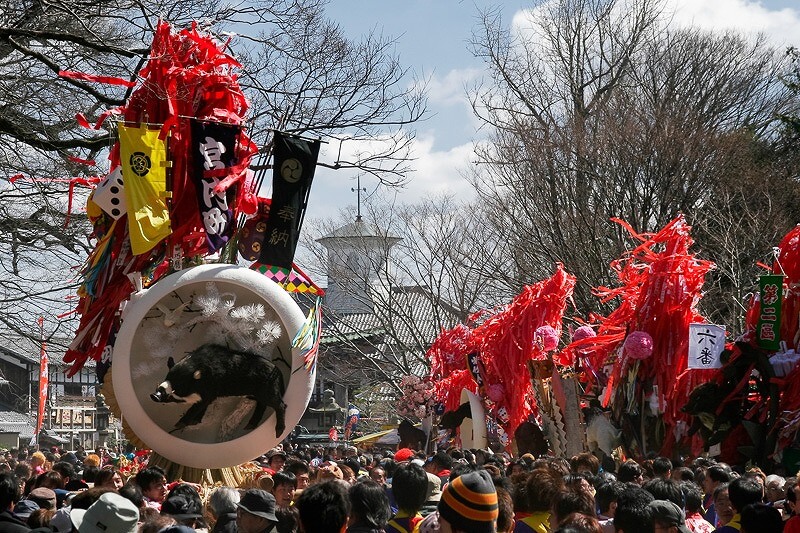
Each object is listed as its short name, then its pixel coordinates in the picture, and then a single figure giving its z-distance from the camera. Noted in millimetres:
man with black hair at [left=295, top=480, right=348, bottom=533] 8836
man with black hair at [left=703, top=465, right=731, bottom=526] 16111
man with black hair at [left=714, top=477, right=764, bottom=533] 12404
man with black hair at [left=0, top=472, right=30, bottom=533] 12258
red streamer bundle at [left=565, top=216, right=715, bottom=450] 28062
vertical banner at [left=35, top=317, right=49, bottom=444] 53350
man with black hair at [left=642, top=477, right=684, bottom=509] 12172
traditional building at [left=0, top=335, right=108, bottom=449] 79312
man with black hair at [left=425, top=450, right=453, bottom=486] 18453
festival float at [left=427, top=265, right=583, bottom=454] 31750
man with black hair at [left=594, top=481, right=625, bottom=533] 12539
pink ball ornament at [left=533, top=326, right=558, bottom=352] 31859
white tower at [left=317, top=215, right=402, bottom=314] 51344
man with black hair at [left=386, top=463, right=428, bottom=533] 11609
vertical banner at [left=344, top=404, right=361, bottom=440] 69437
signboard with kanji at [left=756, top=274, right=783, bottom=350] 25469
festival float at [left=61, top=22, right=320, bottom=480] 20203
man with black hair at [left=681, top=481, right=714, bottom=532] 12578
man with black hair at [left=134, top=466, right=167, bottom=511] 15672
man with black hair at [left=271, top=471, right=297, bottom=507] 14750
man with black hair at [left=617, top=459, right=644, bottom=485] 16641
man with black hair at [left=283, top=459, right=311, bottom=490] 18219
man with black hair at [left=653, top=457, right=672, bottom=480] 18109
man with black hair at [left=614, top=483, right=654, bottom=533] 10320
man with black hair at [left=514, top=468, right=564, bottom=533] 11437
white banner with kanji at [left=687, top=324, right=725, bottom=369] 26219
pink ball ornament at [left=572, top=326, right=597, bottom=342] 32156
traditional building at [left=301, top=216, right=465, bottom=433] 51781
